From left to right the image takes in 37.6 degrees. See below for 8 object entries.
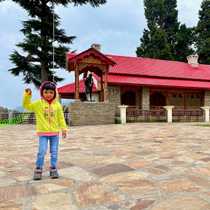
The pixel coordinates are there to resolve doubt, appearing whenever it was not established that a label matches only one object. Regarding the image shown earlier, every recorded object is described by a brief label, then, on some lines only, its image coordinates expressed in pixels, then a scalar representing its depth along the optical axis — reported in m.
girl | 4.43
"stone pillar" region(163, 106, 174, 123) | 20.98
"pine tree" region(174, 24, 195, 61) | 42.38
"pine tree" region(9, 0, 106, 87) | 24.27
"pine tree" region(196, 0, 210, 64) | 40.34
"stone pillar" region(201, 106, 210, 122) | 21.79
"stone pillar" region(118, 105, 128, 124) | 19.38
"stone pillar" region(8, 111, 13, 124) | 26.02
